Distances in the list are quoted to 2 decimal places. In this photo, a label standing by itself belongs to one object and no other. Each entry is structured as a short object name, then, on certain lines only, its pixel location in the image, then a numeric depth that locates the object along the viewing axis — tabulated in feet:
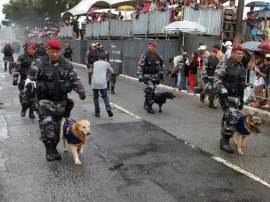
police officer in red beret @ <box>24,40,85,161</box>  21.34
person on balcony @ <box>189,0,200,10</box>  57.05
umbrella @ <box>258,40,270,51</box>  39.99
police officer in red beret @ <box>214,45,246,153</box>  23.89
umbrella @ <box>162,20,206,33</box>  51.55
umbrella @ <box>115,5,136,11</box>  88.75
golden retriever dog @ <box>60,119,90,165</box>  20.31
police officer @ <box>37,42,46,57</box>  52.52
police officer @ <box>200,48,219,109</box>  39.52
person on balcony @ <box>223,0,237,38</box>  57.11
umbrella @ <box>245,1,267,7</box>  57.77
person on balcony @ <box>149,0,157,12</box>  66.30
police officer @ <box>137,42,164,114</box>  35.53
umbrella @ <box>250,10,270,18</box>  54.24
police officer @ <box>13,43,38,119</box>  34.01
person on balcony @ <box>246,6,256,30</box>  57.24
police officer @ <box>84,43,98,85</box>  54.80
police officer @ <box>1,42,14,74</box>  81.51
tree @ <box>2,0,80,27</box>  185.37
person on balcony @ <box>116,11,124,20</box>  86.65
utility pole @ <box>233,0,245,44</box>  50.72
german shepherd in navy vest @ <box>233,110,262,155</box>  22.62
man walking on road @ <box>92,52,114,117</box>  34.01
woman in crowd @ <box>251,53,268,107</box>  39.14
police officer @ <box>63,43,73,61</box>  83.76
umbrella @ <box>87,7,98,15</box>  103.04
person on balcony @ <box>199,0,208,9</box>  57.80
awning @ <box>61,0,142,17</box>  90.58
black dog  36.04
